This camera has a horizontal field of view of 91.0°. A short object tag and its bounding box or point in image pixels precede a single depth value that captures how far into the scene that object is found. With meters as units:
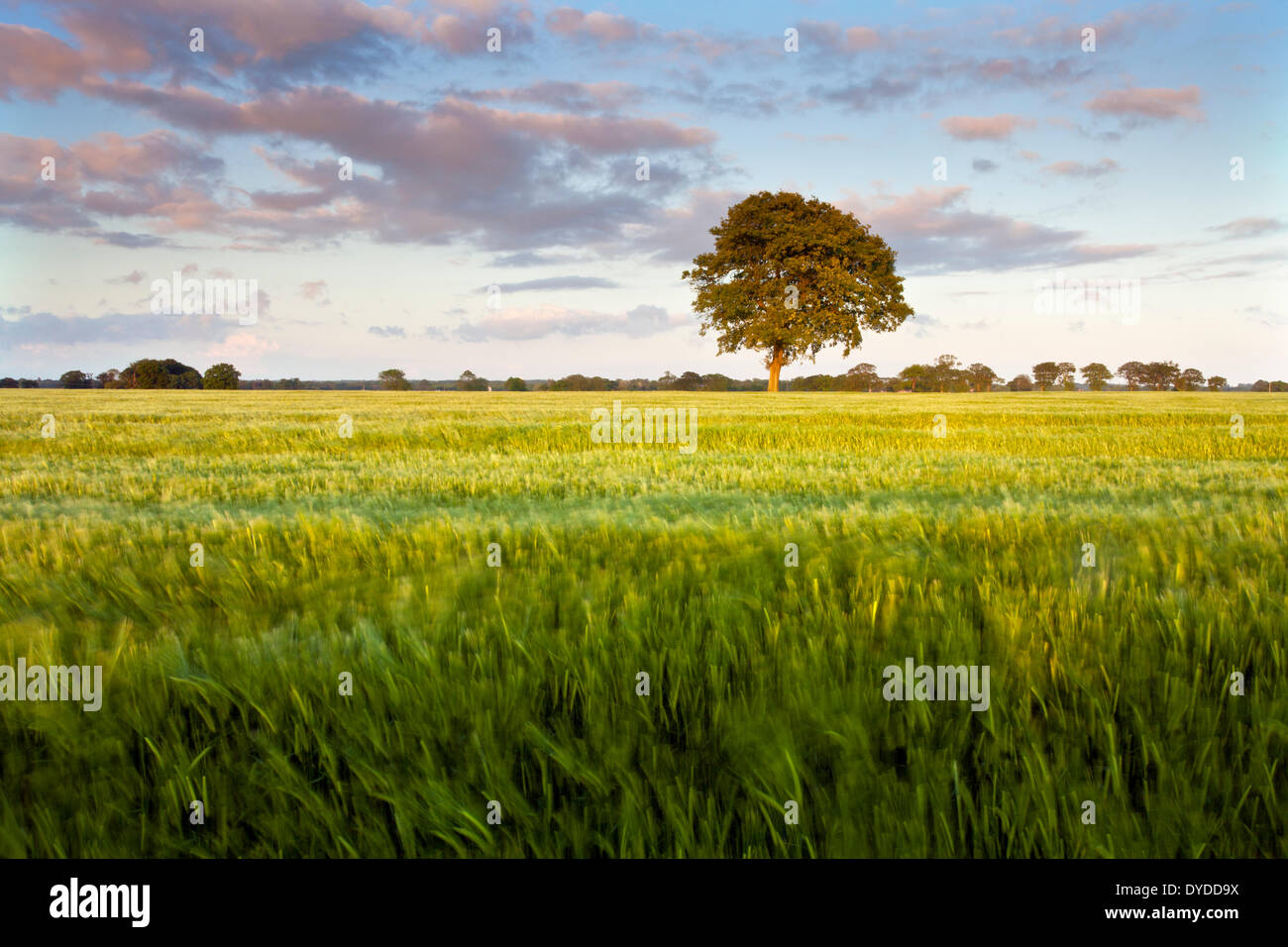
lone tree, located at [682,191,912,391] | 49.00
